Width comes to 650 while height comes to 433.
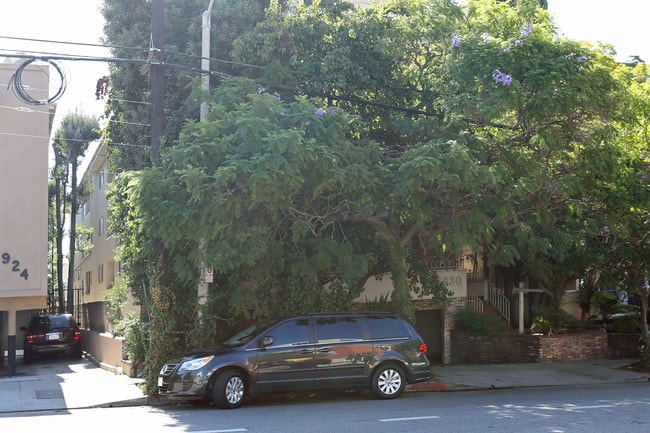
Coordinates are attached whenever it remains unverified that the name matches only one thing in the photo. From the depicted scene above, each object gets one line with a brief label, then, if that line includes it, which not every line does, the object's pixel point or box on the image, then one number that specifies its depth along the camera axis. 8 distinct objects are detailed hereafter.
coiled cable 15.17
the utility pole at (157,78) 15.80
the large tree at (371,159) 14.05
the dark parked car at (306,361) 13.74
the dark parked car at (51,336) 24.81
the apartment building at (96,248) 29.34
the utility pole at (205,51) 16.17
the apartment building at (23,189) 18.41
